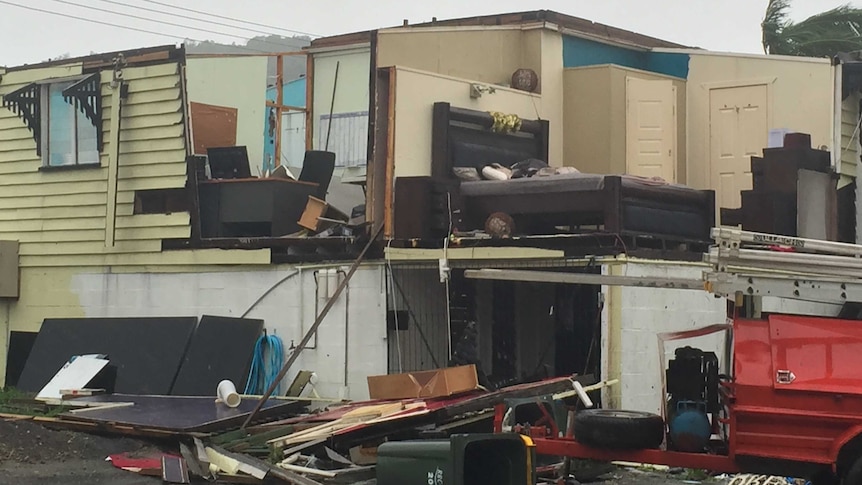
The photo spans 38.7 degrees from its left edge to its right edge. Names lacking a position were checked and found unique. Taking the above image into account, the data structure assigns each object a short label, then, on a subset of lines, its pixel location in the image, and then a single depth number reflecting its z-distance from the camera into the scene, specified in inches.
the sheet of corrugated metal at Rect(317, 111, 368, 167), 716.7
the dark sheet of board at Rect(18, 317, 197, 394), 656.4
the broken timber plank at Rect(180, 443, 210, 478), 470.6
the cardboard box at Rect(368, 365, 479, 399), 530.3
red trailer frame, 345.4
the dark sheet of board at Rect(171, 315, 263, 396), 634.2
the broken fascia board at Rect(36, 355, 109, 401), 622.2
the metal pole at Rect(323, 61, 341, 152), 738.8
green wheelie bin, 362.0
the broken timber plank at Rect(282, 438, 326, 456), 482.9
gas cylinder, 370.0
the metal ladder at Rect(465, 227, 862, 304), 357.7
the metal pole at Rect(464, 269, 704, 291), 371.9
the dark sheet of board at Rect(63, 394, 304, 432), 522.0
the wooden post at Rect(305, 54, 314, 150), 751.7
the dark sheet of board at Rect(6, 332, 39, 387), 749.9
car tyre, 371.6
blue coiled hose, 634.8
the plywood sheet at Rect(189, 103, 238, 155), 739.4
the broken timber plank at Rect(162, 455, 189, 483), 454.9
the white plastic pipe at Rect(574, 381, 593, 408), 487.8
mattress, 563.8
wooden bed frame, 555.8
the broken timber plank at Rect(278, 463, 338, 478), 457.4
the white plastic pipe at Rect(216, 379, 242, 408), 571.2
